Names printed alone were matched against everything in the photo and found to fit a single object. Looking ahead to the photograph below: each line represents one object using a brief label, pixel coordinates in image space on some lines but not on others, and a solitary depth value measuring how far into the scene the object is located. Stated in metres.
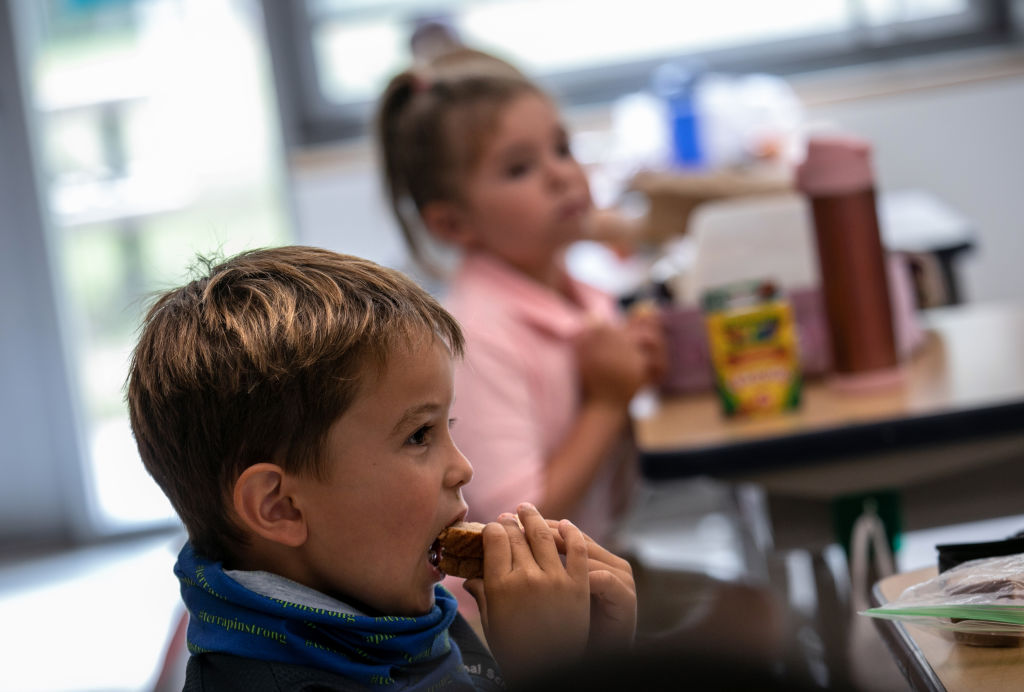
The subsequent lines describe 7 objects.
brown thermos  2.54
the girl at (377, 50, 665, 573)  2.65
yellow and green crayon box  2.53
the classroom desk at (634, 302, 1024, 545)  2.45
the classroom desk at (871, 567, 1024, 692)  1.80
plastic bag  1.86
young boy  1.96
